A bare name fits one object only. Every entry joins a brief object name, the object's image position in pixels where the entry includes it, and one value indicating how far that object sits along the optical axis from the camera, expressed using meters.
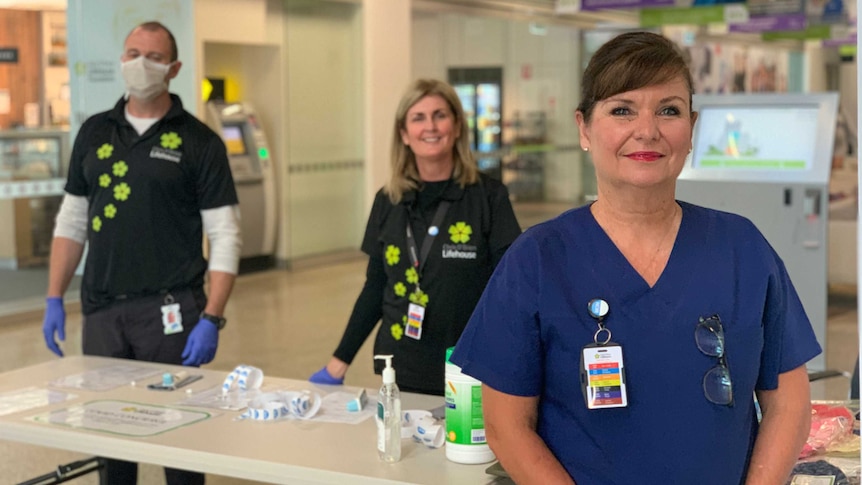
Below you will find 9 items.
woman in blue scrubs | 1.83
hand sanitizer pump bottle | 2.46
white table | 2.42
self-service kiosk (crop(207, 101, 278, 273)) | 10.39
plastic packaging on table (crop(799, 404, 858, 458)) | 2.51
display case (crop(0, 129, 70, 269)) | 8.38
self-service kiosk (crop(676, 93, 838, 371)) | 6.42
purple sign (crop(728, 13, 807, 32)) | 15.91
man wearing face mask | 3.67
